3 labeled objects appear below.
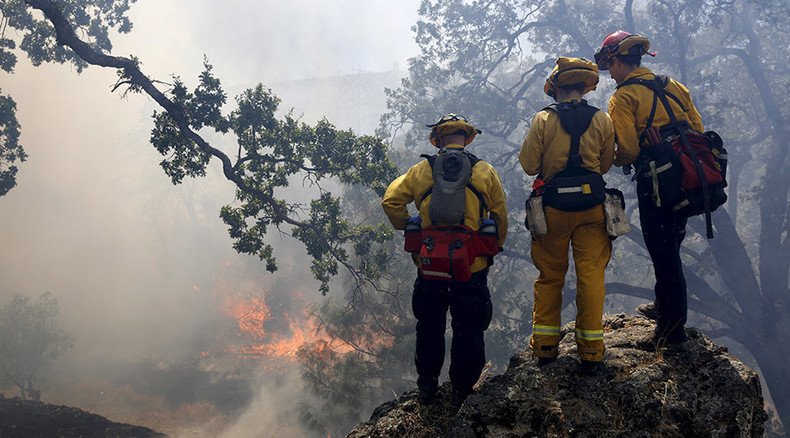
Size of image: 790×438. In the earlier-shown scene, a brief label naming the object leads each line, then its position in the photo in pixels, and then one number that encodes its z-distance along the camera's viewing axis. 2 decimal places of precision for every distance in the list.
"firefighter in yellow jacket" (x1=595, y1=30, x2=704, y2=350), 3.58
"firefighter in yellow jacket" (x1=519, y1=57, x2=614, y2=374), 3.44
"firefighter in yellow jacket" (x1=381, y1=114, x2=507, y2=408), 3.70
